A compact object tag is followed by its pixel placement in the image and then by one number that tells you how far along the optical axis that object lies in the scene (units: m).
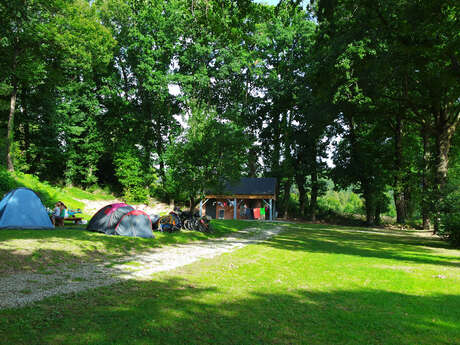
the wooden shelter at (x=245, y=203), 34.72
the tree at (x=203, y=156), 19.00
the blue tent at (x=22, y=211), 13.16
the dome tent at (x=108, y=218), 13.67
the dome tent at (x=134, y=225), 13.57
